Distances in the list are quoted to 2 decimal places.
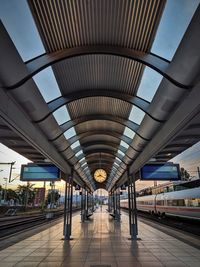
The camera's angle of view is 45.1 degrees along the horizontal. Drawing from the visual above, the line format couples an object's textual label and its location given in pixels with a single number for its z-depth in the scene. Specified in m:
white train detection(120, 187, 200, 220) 18.23
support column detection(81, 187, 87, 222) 22.11
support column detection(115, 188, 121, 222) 22.11
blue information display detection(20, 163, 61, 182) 12.32
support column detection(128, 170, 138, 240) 11.18
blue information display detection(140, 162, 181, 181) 12.61
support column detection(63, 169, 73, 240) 11.22
